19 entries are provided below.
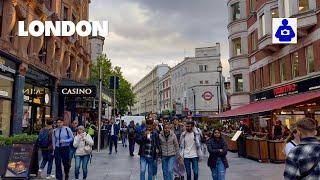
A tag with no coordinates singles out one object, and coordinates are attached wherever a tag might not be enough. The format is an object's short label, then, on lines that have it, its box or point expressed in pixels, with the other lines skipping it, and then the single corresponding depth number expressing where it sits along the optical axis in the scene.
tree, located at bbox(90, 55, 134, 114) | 36.13
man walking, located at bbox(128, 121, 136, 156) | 13.94
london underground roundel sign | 38.97
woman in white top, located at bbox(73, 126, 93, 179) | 7.96
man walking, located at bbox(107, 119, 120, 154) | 14.72
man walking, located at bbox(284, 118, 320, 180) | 2.88
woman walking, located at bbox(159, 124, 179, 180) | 7.09
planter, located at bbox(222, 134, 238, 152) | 16.15
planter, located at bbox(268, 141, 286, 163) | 11.55
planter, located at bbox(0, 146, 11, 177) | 7.93
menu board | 7.79
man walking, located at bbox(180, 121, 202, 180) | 7.36
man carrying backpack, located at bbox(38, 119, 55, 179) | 8.62
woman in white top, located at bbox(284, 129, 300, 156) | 4.39
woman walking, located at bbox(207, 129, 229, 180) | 6.68
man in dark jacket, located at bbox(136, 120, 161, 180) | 7.04
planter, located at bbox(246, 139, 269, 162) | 12.00
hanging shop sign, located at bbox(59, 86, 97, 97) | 15.87
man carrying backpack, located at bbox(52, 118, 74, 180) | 7.87
